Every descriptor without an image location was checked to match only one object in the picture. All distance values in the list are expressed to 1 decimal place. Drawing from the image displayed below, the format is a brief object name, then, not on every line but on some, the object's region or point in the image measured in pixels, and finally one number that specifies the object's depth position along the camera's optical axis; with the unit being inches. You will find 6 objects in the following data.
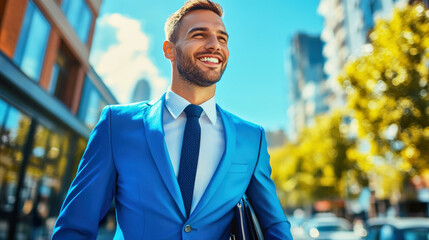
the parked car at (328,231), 471.2
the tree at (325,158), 1057.5
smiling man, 56.7
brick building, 371.2
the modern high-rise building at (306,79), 3378.4
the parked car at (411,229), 251.4
